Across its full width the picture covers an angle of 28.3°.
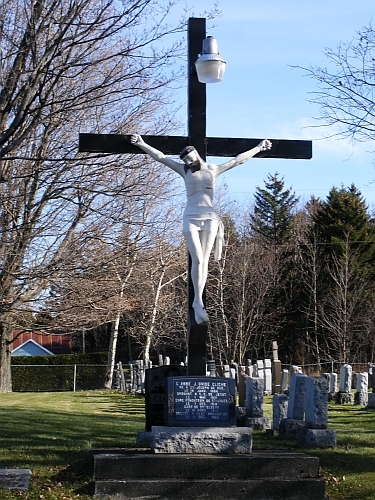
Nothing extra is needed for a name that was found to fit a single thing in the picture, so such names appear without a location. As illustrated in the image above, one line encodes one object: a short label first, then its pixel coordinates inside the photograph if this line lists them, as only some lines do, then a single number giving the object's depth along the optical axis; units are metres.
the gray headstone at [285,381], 23.23
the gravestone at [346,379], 20.72
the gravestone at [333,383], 21.92
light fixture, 8.84
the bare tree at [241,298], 36.09
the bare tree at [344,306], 38.28
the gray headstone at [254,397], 11.89
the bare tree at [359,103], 10.36
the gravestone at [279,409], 11.66
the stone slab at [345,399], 20.06
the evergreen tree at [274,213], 52.89
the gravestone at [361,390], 19.27
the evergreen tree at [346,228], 42.50
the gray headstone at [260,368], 24.59
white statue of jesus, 8.72
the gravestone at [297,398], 10.98
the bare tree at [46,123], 10.89
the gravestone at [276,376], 26.80
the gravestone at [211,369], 21.52
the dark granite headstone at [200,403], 8.27
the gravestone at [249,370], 23.29
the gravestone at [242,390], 14.90
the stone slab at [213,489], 7.48
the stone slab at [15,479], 7.57
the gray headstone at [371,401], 17.33
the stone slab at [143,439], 9.34
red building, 55.53
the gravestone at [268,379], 25.54
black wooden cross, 9.34
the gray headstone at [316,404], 10.04
